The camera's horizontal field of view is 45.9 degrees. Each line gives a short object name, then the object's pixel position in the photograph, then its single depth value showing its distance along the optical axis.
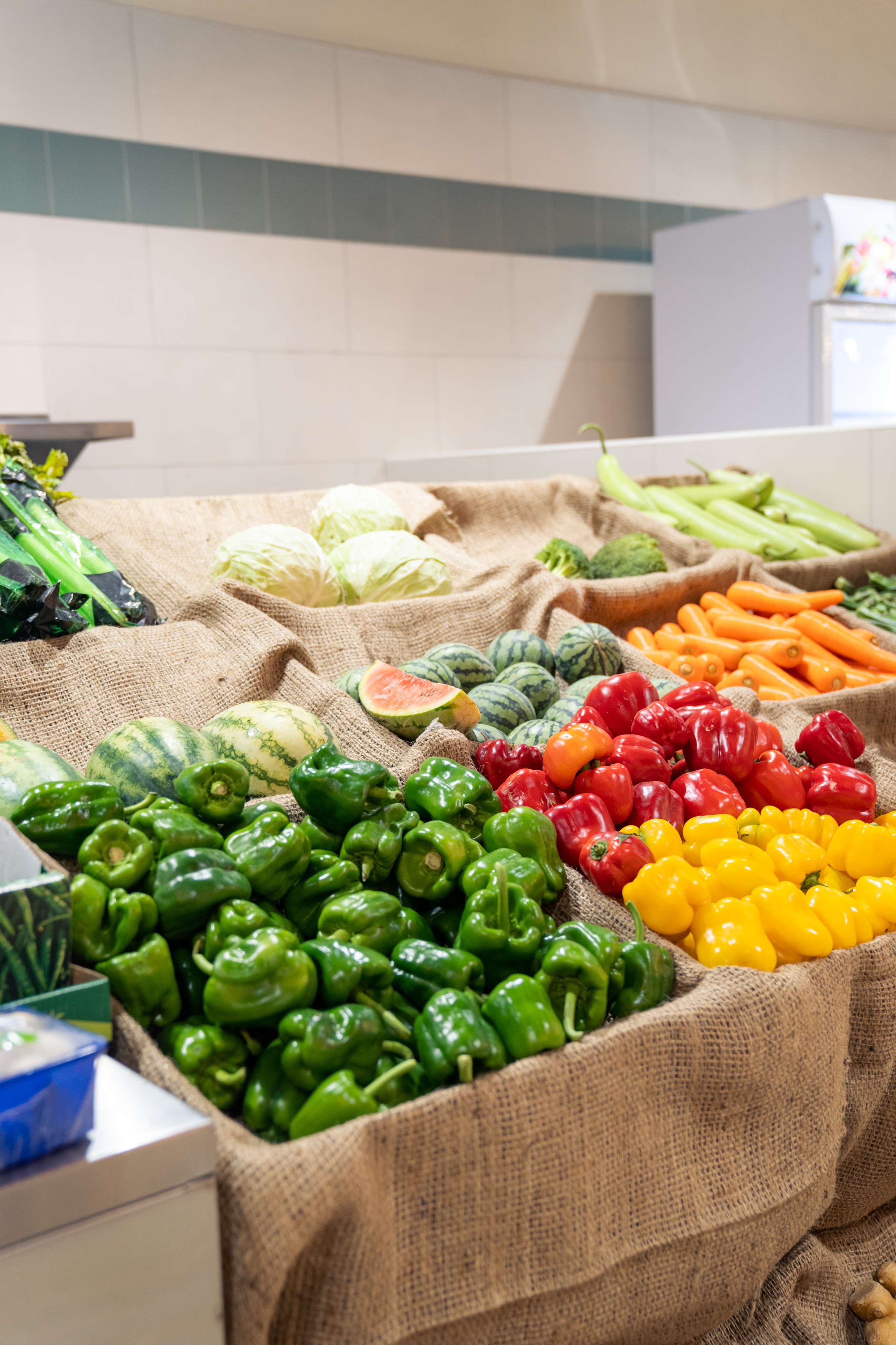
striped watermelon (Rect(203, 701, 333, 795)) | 1.84
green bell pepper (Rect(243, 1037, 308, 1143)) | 1.10
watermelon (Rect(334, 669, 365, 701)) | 2.14
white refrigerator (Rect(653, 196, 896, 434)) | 5.64
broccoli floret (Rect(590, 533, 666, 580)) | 3.11
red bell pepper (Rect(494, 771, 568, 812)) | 1.71
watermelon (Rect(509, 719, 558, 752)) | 2.03
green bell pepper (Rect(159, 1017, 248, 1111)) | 1.12
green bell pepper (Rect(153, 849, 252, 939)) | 1.22
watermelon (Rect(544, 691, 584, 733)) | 2.12
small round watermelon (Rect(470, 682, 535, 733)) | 2.15
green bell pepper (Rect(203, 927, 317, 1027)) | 1.11
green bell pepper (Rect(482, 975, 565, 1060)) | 1.17
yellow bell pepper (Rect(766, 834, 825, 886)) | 1.59
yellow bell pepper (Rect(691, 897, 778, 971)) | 1.41
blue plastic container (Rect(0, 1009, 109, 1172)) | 0.85
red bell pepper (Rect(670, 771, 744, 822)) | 1.76
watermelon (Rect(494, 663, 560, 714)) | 2.26
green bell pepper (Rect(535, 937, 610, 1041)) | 1.26
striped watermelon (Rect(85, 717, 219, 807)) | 1.69
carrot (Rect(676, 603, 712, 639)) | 2.88
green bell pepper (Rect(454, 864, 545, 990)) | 1.29
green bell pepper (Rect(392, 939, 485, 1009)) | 1.24
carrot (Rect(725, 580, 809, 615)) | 3.01
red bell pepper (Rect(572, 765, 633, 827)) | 1.71
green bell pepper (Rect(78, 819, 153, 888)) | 1.24
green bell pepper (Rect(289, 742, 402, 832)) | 1.45
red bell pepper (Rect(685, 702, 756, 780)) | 1.84
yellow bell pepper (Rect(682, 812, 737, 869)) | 1.63
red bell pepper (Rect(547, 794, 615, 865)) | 1.65
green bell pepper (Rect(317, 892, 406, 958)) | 1.29
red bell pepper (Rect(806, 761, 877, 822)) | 1.82
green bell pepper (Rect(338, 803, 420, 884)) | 1.42
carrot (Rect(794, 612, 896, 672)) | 2.83
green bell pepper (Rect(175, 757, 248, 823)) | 1.43
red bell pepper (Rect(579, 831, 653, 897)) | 1.53
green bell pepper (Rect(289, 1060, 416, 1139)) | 1.06
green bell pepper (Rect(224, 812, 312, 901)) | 1.32
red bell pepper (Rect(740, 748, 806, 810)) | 1.84
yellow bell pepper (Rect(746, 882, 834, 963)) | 1.43
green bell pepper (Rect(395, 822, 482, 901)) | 1.42
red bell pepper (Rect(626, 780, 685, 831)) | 1.73
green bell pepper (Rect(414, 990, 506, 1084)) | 1.12
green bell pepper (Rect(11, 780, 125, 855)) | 1.35
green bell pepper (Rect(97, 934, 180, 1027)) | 1.17
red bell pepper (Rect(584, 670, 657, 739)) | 1.97
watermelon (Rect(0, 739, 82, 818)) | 1.55
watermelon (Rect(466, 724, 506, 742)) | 1.98
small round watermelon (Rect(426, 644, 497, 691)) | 2.30
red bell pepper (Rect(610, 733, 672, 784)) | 1.79
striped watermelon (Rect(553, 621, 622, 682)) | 2.44
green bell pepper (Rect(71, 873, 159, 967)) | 1.17
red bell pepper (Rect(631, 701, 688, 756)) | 1.88
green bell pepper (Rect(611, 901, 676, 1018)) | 1.33
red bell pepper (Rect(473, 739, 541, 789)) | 1.84
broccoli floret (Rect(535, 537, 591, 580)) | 3.11
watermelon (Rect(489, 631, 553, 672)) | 2.41
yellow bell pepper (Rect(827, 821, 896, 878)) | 1.63
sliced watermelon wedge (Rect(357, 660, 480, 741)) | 1.97
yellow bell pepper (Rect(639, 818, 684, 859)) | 1.61
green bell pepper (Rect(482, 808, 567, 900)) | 1.51
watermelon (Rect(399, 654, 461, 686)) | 2.20
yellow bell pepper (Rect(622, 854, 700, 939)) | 1.47
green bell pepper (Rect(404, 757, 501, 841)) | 1.56
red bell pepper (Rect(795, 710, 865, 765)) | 2.02
